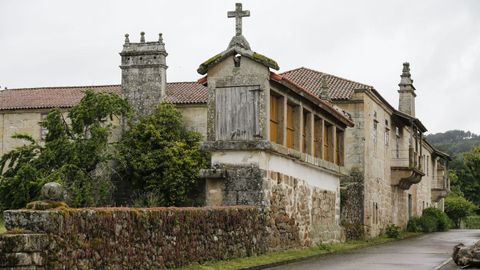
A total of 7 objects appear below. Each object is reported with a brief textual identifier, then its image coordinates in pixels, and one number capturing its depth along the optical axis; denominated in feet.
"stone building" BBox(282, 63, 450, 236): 111.65
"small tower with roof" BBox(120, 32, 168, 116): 133.49
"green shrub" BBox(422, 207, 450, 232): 154.81
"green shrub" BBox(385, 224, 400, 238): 117.29
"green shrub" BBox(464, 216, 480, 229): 228.41
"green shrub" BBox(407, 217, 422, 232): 143.23
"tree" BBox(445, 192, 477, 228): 222.69
